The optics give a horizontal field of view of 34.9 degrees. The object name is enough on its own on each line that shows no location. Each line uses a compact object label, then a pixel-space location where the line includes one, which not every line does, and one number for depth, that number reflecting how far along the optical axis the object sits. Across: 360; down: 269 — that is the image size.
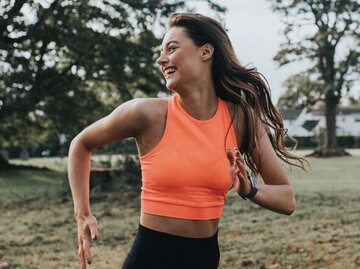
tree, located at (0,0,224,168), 16.33
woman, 2.31
